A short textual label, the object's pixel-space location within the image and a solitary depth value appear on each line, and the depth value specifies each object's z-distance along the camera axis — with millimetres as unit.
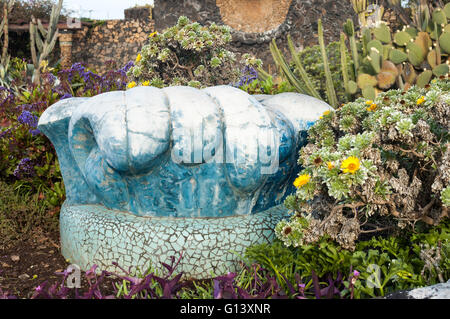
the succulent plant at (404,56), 3678
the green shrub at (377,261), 1855
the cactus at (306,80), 4316
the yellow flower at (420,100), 2170
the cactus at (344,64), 3977
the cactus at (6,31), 10408
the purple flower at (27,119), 4004
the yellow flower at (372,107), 2305
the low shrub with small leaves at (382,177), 1927
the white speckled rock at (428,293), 1503
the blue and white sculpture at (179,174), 2391
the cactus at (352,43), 3867
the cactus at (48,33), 8602
